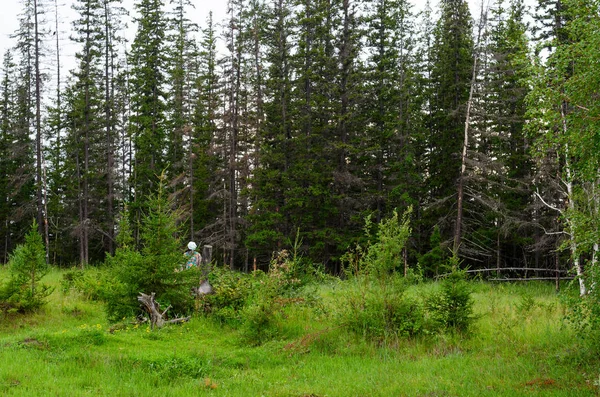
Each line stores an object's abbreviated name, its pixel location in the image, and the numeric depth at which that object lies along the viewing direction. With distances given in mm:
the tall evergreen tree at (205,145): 35688
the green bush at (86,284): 15195
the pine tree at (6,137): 41875
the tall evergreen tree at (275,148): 30066
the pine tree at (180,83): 35906
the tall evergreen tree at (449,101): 29688
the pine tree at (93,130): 33719
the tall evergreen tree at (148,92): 35156
